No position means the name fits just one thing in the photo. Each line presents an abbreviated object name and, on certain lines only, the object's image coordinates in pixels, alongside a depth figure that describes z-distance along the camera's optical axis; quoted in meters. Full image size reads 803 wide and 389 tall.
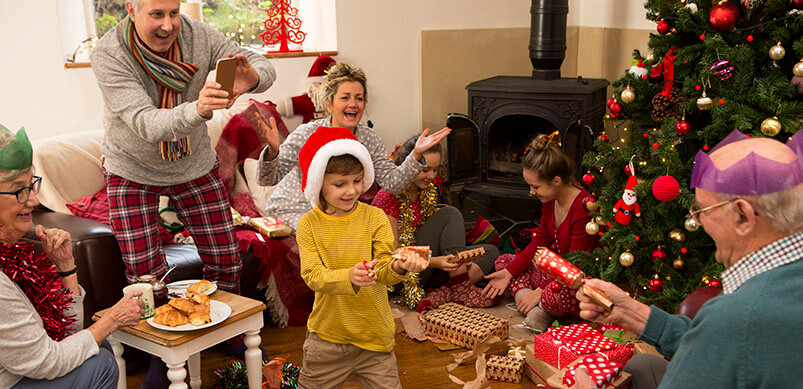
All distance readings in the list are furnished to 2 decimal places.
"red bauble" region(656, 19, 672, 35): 2.62
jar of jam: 2.31
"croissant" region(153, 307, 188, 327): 2.16
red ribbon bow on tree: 2.57
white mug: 2.18
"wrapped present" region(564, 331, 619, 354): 2.54
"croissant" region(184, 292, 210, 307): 2.24
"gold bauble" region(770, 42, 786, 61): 2.25
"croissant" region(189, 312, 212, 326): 2.17
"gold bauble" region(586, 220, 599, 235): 2.93
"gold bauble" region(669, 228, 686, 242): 2.61
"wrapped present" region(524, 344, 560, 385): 2.60
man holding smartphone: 2.37
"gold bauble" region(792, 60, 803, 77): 2.17
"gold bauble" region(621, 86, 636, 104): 2.69
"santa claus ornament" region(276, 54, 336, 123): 4.22
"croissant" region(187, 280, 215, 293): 2.41
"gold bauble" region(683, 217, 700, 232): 2.49
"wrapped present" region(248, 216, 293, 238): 3.28
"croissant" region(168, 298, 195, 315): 2.19
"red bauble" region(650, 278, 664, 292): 2.68
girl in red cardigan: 3.12
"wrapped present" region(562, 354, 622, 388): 2.14
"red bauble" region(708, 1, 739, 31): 2.35
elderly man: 1.18
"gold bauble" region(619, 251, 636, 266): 2.71
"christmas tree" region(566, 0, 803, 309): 2.33
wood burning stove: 4.05
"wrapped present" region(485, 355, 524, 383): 2.71
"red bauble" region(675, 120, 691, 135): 2.48
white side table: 2.10
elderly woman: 1.69
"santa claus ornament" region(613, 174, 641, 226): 2.69
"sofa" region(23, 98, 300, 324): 2.71
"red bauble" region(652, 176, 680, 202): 2.50
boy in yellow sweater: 2.18
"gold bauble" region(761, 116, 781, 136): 2.23
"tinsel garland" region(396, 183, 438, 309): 3.35
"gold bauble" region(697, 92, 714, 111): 2.40
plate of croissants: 2.16
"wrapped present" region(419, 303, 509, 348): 2.96
